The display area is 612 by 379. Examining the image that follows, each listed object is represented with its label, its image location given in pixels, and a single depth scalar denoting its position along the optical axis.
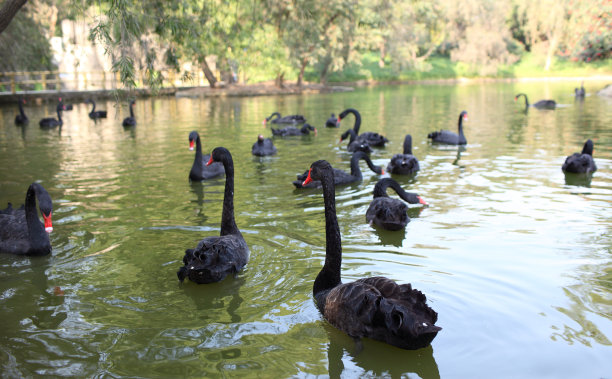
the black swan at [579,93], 23.97
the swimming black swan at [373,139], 11.97
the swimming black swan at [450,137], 11.94
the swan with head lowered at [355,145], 10.84
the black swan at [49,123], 17.00
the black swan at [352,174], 8.01
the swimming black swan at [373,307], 3.23
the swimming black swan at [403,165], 8.79
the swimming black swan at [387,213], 5.96
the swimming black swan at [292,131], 14.35
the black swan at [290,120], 17.14
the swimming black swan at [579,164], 8.37
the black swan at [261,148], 10.95
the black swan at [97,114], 19.93
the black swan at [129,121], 16.62
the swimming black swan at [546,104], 20.06
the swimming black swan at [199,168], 8.76
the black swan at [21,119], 17.86
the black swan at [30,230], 4.98
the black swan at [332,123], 15.80
